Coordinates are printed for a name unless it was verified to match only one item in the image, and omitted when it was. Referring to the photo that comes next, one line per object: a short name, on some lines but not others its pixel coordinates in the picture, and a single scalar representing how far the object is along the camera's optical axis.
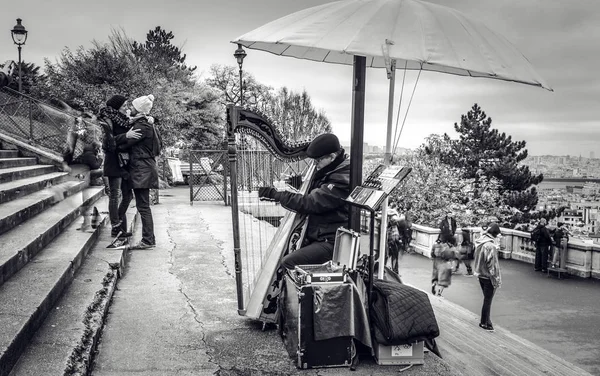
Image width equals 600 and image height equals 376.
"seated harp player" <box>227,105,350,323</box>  3.97
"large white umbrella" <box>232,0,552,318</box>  3.13
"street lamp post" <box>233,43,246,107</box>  12.08
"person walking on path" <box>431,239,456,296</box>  12.13
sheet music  3.43
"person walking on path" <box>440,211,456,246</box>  14.45
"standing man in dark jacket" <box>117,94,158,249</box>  6.16
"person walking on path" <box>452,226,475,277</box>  15.96
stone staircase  3.05
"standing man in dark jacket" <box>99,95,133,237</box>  6.05
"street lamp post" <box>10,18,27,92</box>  16.38
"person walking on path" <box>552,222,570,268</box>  16.91
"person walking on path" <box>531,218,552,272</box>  16.89
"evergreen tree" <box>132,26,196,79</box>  31.52
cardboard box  3.65
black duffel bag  3.58
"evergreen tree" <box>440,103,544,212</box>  39.19
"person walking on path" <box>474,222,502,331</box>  8.51
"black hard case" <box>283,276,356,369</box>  3.52
